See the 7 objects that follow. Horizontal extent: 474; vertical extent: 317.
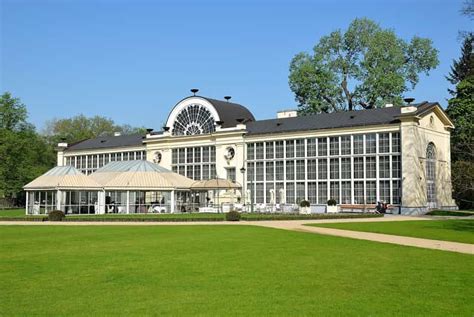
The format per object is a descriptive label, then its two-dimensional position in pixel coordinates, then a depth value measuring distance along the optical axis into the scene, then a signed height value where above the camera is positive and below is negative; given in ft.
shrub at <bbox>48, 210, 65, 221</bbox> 124.47 -5.88
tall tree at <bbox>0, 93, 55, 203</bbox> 236.02 +17.17
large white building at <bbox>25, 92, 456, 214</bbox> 157.07 +11.53
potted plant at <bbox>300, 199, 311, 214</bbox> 152.77 -5.10
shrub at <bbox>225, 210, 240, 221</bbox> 118.93 -5.82
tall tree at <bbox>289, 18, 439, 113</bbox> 215.51 +48.28
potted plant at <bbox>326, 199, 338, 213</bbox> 159.02 -5.06
